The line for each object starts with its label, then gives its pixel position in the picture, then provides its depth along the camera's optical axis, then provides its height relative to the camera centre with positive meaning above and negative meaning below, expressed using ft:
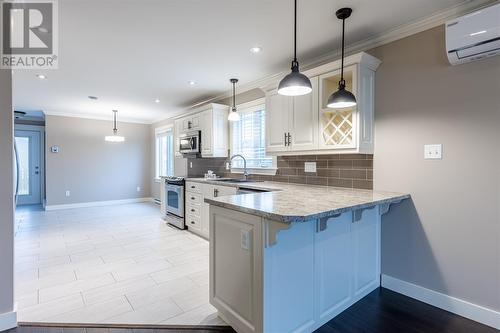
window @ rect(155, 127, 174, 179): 23.89 +1.09
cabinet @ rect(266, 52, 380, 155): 8.33 +1.74
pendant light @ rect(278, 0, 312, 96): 6.37 +2.01
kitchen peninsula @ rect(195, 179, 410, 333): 5.33 -2.26
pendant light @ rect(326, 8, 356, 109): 7.13 +1.87
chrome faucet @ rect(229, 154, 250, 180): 14.37 -0.29
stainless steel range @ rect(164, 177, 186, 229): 15.61 -2.39
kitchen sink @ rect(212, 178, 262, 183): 13.67 -0.92
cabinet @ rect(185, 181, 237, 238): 13.00 -2.28
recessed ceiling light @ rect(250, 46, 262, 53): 9.57 +4.31
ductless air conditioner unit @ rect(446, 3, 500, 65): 5.83 +3.03
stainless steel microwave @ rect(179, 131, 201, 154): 16.48 +1.36
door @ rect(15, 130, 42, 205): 24.43 -0.27
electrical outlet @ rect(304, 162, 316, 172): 10.92 -0.13
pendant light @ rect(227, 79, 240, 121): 12.61 +2.31
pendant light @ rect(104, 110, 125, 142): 21.40 +2.10
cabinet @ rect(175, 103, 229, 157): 15.31 +2.10
